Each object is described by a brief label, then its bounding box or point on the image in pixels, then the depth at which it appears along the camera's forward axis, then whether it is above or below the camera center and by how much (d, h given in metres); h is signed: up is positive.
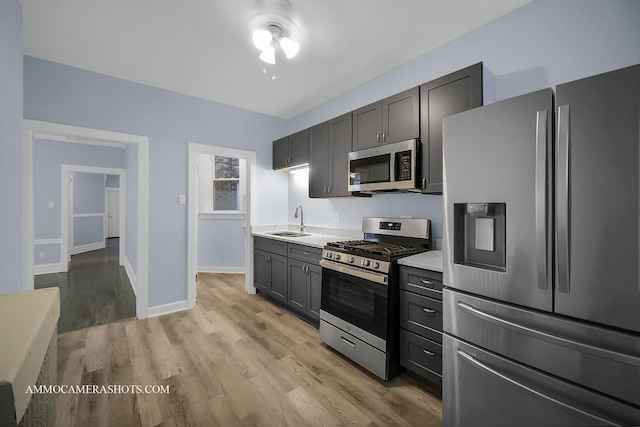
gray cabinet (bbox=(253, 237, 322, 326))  2.86 -0.73
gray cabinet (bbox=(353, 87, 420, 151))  2.29 +0.87
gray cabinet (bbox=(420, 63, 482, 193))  1.92 +0.82
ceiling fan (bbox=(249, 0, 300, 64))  1.91 +1.44
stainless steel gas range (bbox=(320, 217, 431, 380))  2.02 -0.65
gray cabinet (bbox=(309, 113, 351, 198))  2.94 +0.66
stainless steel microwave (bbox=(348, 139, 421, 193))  2.25 +0.42
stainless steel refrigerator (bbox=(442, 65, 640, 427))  1.01 -0.20
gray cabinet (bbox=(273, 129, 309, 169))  3.51 +0.88
